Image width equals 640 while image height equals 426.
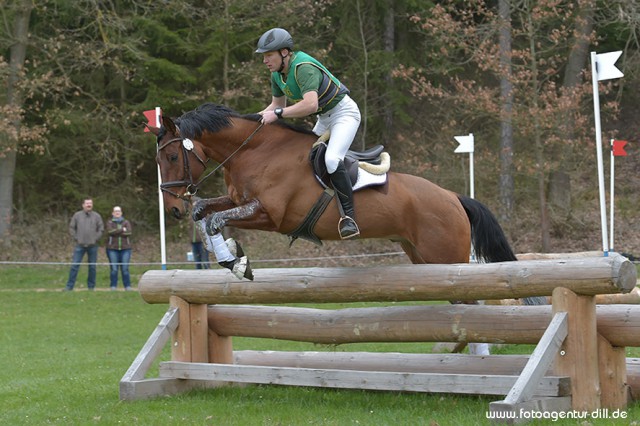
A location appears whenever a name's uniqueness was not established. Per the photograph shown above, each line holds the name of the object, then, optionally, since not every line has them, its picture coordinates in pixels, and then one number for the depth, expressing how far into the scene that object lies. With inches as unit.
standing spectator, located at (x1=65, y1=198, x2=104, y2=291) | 743.1
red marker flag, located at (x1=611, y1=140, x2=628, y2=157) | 685.3
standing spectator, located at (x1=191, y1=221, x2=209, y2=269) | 733.9
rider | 275.7
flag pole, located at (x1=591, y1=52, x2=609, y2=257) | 511.5
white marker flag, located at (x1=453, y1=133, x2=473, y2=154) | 636.7
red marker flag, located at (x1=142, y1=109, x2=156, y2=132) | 567.2
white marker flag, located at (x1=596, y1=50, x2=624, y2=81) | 517.7
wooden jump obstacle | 243.6
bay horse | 280.1
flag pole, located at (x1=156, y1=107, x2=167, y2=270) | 597.0
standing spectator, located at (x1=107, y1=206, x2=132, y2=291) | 738.8
